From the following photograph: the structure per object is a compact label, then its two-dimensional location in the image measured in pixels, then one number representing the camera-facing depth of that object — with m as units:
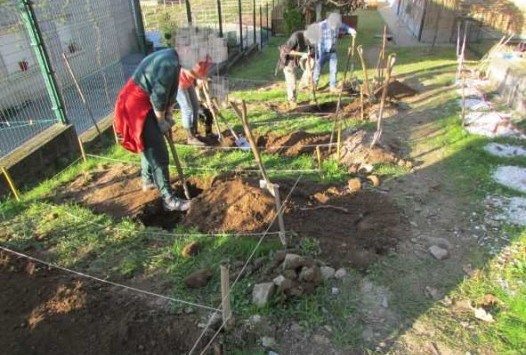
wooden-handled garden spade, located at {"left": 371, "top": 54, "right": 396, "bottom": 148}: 4.77
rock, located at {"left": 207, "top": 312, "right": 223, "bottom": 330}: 2.71
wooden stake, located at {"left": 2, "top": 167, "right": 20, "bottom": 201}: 4.45
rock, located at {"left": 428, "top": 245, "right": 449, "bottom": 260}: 3.49
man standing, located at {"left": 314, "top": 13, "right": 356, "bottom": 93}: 7.56
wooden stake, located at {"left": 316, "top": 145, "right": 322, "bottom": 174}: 4.73
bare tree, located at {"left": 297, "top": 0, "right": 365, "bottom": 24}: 13.31
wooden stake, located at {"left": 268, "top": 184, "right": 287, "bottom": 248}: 3.23
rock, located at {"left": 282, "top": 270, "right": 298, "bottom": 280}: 3.01
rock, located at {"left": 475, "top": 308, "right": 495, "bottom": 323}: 2.90
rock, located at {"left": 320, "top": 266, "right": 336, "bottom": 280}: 3.21
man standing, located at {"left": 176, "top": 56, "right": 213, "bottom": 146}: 5.19
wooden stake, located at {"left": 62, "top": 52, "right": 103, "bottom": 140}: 5.79
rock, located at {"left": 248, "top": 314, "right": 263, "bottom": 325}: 2.79
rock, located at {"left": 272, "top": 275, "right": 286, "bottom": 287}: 2.92
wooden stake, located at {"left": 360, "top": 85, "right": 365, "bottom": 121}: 6.20
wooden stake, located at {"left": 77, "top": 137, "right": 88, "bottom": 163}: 5.42
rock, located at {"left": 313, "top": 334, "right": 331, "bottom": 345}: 2.71
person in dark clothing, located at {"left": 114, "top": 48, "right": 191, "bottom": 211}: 3.64
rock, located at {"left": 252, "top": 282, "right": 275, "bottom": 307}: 2.88
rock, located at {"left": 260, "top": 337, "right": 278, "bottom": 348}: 2.67
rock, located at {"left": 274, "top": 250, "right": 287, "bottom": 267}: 3.19
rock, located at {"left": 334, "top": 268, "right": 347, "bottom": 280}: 3.22
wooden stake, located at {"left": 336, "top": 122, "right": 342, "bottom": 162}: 4.98
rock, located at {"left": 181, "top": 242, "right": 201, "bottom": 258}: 3.49
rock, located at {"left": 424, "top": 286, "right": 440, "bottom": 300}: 3.12
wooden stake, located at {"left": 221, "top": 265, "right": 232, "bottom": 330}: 2.44
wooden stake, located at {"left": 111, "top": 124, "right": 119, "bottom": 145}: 5.91
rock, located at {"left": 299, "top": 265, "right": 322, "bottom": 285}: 3.02
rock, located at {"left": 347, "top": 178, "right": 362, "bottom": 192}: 4.49
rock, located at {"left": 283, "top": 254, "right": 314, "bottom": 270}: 3.06
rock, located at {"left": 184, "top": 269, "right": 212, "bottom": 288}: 3.14
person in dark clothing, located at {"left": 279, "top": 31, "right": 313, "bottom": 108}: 7.25
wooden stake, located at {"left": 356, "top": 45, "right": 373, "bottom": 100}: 5.65
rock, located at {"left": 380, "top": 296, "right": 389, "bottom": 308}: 3.02
